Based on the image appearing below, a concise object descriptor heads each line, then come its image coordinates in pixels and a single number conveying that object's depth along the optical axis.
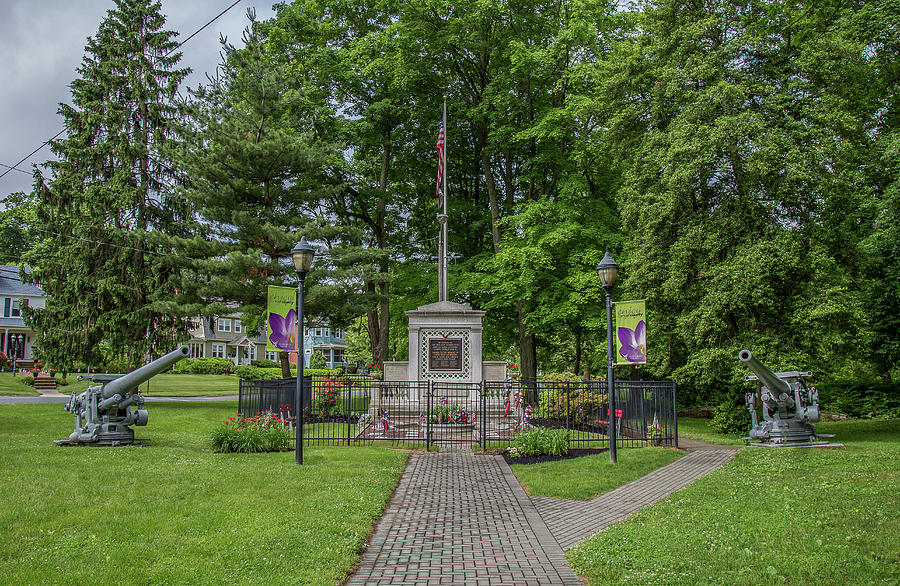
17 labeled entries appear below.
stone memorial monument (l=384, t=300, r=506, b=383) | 19.27
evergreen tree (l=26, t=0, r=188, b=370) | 23.16
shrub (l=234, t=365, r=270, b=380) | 42.03
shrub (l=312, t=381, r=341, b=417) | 20.08
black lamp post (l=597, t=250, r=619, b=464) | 11.65
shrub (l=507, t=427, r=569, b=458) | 12.77
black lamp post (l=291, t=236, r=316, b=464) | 11.34
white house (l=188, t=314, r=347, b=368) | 63.75
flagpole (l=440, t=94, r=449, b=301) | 20.31
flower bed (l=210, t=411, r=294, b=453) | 12.46
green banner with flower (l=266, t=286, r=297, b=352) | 12.01
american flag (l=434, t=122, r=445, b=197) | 21.41
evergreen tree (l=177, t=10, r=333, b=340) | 21.19
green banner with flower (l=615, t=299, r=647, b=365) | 12.03
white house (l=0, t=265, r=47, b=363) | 47.81
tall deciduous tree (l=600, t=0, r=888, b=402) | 15.71
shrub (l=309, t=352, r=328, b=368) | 62.91
